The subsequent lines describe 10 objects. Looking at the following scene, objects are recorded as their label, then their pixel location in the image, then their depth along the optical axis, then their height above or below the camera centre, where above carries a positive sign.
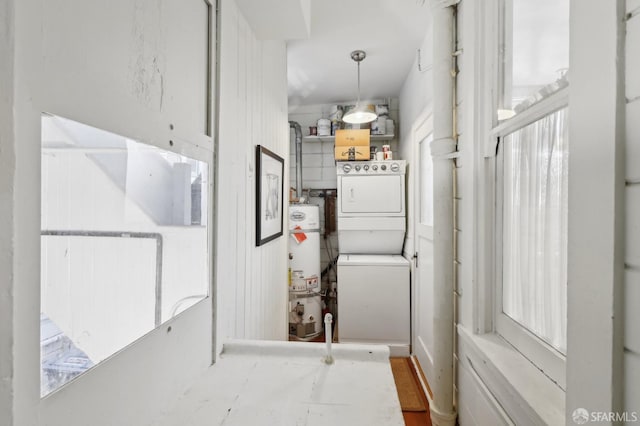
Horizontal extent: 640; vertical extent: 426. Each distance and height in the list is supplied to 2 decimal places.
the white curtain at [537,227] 0.83 -0.05
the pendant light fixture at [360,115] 2.64 +0.87
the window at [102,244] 0.51 -0.07
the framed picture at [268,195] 1.58 +0.10
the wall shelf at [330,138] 3.27 +0.83
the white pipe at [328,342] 1.05 -0.46
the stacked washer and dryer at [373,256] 2.65 -0.44
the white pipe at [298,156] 3.45 +0.65
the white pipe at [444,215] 1.41 -0.01
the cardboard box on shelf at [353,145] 2.94 +0.66
